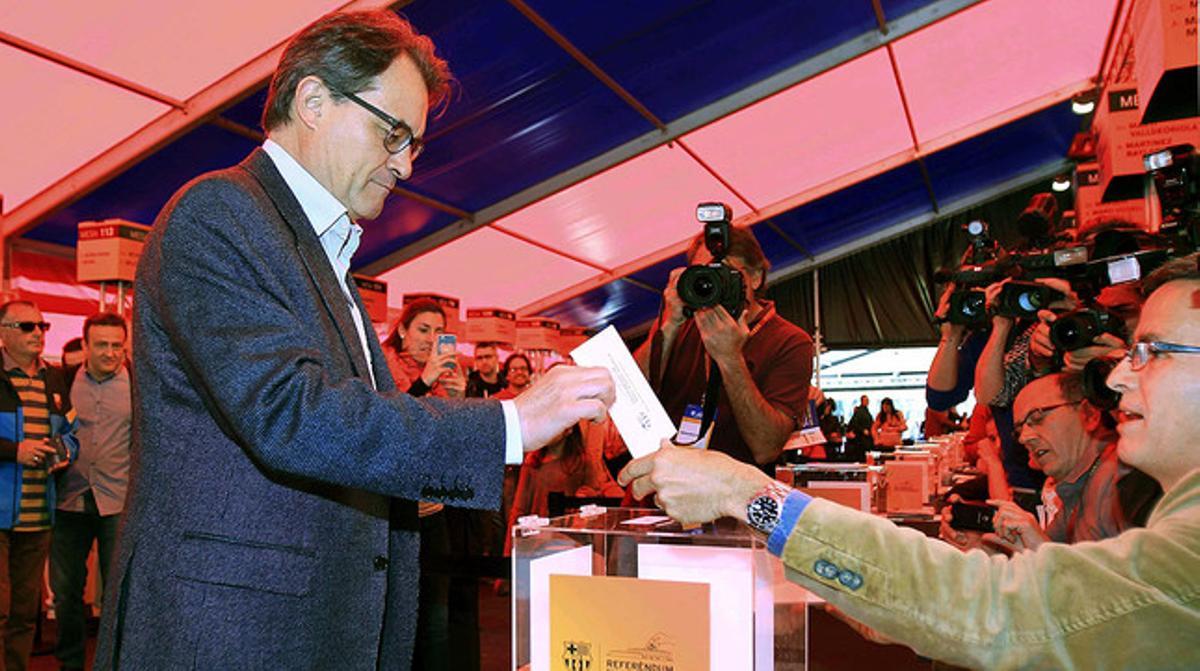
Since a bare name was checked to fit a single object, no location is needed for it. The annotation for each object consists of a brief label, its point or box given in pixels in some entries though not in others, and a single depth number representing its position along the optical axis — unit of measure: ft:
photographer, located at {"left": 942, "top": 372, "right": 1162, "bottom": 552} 7.81
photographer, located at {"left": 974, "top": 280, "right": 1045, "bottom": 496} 10.19
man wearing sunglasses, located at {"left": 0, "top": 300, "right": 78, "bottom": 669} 12.87
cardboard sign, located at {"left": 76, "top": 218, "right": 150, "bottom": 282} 15.81
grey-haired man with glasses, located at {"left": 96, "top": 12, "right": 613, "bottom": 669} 3.60
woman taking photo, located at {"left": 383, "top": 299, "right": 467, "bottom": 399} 12.59
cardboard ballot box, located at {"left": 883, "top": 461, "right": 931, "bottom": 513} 15.20
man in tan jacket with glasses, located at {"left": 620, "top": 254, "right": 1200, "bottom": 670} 3.21
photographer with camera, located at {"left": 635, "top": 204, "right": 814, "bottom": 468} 6.51
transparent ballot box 4.25
